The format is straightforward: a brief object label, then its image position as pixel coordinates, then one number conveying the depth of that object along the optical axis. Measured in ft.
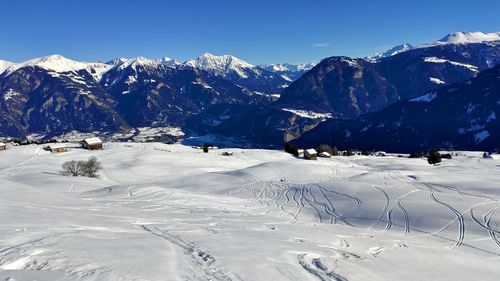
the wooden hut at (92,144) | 490.90
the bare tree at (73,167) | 319.47
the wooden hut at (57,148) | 465.72
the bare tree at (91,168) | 321.32
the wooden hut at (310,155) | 483.10
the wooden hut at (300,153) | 523.21
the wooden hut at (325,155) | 526.33
